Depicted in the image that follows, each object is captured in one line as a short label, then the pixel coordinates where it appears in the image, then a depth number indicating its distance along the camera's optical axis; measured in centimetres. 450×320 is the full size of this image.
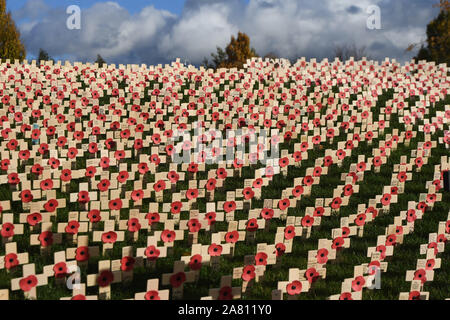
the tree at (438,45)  3288
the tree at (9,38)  2425
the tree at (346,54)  5159
